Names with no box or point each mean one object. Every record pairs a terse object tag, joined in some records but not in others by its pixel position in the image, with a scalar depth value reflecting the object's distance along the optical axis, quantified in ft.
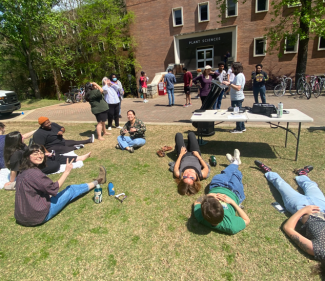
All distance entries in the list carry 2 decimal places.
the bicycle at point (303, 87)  35.41
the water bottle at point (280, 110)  14.10
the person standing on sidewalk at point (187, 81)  33.47
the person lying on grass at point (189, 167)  11.57
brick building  56.44
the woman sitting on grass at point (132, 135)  18.42
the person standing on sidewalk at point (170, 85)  35.70
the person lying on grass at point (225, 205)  8.36
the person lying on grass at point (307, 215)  7.55
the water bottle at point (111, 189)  12.20
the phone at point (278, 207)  10.11
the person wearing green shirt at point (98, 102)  20.13
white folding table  13.87
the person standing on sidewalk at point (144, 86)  46.03
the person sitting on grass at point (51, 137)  16.55
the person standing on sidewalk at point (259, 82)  24.57
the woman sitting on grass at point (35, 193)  9.23
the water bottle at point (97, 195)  11.58
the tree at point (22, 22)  49.93
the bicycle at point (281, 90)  41.42
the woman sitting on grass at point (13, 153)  13.19
